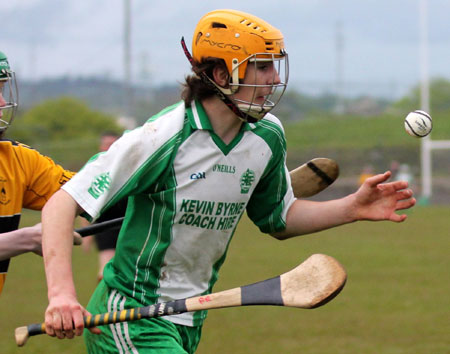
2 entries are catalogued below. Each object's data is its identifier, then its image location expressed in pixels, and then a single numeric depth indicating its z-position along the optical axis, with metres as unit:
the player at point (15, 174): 7.66
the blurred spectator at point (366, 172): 55.01
